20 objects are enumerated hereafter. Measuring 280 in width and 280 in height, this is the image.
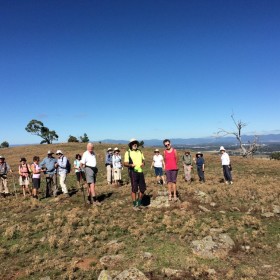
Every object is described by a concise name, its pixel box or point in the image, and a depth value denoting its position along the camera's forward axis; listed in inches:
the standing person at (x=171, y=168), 555.2
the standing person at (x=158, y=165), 759.1
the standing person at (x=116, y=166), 794.8
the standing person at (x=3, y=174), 762.8
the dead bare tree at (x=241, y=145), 2269.7
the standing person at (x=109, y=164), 805.2
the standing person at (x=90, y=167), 572.1
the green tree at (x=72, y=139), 3415.8
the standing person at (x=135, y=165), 505.7
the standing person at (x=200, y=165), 796.6
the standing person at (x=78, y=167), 809.5
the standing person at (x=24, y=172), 742.5
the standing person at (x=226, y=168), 766.5
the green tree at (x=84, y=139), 3572.3
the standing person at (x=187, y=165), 788.0
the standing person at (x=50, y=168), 695.1
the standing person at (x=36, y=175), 676.1
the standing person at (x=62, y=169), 690.8
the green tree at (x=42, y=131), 3772.4
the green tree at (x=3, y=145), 4037.9
